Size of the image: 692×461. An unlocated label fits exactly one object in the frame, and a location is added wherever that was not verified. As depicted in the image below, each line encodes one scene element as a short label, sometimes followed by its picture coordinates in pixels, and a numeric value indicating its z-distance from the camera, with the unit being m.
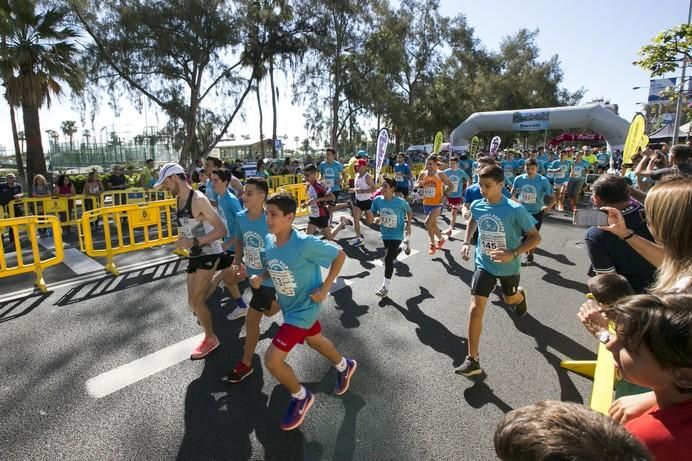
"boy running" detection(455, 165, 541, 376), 3.64
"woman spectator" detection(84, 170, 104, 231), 10.92
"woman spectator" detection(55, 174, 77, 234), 10.95
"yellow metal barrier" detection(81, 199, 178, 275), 6.93
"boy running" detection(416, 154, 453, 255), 8.11
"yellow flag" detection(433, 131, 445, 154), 18.16
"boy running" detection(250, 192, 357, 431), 2.93
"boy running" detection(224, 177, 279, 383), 3.56
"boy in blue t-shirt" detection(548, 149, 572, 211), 13.61
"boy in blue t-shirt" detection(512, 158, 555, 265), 7.39
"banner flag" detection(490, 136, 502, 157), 21.50
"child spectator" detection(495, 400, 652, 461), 0.79
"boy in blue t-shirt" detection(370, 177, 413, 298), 5.77
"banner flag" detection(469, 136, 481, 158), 24.84
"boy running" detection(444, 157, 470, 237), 9.64
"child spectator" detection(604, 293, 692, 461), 1.08
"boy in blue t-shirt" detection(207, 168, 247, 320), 4.59
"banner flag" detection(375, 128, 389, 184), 12.07
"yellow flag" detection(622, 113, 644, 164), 8.97
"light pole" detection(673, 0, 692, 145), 10.62
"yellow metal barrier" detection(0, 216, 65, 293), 6.04
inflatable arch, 21.88
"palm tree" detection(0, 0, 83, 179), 13.35
